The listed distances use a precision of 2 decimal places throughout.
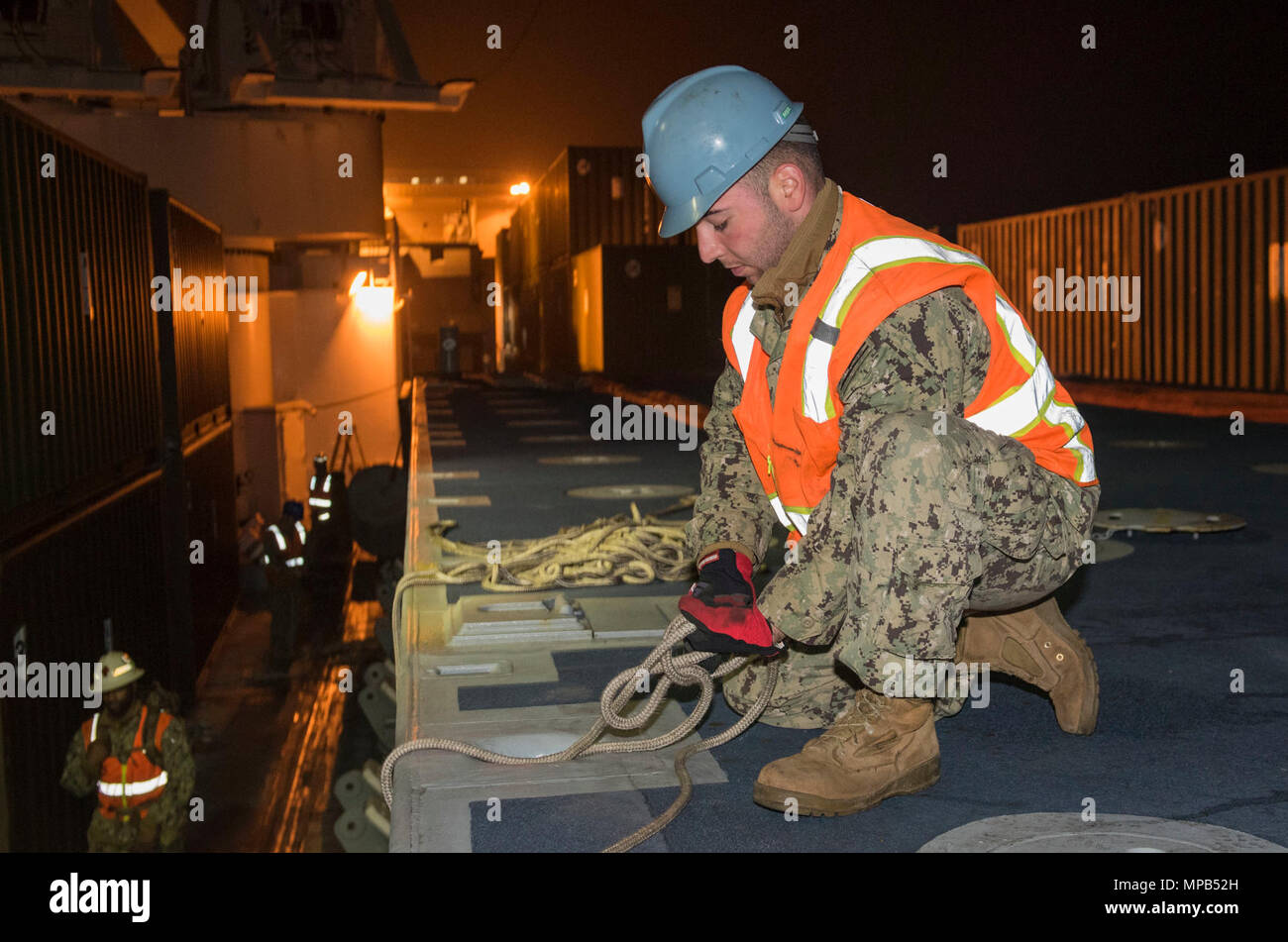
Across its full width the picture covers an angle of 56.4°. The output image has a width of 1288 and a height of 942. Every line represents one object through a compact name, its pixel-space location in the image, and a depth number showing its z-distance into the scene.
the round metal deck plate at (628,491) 7.51
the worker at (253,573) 19.14
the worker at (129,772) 6.40
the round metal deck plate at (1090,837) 2.10
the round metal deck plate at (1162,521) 5.54
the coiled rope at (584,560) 4.73
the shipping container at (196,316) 11.62
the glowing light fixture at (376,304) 26.61
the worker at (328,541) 20.09
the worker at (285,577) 15.24
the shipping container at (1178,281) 15.33
